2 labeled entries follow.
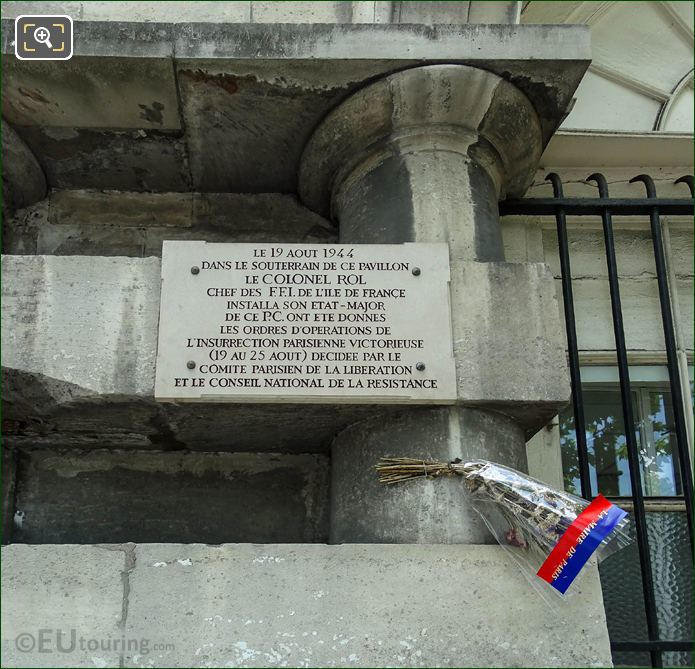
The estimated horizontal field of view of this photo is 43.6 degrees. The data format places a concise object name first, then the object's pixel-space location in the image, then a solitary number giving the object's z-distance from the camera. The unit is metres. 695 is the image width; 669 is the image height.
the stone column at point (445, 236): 3.16
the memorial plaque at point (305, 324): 3.16
